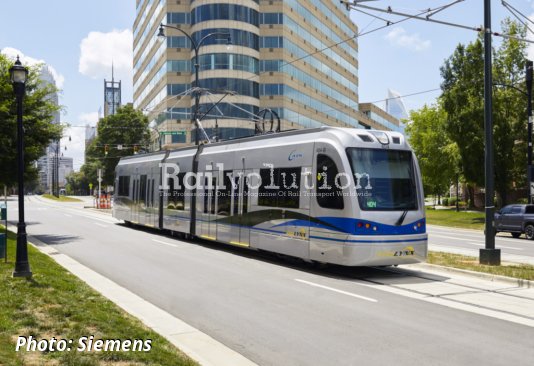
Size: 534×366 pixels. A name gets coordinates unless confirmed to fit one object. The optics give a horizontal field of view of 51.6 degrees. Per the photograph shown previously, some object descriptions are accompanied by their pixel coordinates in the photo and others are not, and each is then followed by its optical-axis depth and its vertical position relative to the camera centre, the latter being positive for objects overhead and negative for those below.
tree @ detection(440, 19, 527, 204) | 41.34 +6.39
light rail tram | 12.73 -0.09
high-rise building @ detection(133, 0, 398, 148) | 64.38 +16.31
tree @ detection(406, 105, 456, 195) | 61.25 +5.68
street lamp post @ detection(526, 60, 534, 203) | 28.41 +3.93
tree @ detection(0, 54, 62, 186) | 20.98 +2.69
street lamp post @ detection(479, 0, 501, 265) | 15.06 +1.47
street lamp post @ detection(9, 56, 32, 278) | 11.64 +0.36
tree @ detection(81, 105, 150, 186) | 69.44 +7.51
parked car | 26.91 -1.29
